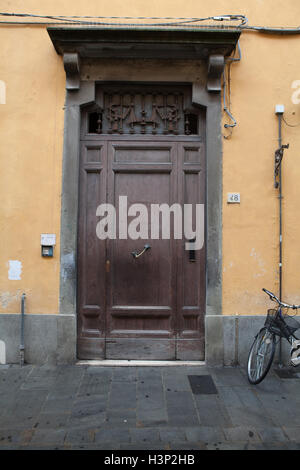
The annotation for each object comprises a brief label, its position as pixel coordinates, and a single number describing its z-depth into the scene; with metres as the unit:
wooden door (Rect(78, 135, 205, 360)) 4.74
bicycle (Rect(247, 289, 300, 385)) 4.05
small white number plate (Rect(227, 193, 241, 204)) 4.69
